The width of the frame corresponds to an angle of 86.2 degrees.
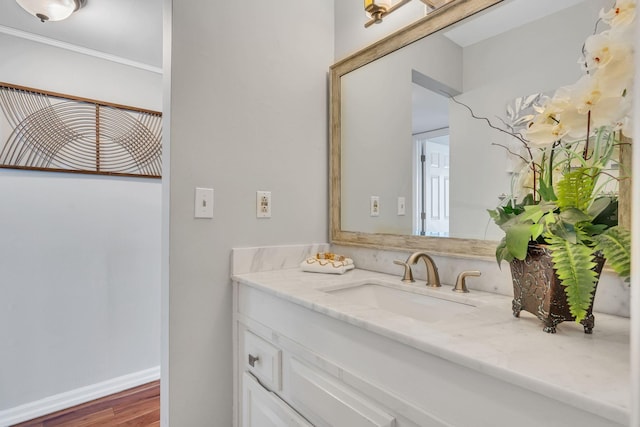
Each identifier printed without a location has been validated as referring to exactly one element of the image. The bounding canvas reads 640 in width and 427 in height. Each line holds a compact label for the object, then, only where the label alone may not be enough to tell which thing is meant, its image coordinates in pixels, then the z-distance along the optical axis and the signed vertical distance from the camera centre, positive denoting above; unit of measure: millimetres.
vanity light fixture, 1280 +782
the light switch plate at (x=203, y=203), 1293 +33
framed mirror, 1003 +367
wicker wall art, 1956 +484
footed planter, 701 -164
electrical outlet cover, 1453 +34
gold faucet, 1172 -188
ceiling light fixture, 1571 +962
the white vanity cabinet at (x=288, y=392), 813 -502
